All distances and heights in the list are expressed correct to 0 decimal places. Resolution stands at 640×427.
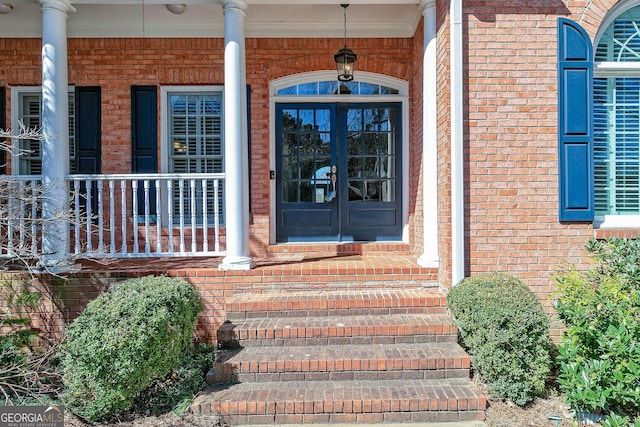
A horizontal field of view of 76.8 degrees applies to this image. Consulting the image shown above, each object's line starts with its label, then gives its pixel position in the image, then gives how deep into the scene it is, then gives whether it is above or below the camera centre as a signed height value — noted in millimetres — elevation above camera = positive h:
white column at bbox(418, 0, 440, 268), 4730 +725
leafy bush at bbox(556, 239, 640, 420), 3076 -1159
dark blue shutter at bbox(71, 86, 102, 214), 5805 +1042
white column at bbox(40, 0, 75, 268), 4480 +916
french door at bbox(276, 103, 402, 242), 6094 +405
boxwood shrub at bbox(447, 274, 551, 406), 3334 -1216
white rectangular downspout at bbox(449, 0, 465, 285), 4254 +558
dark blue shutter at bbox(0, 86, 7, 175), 5780 +1361
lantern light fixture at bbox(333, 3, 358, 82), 5309 +1830
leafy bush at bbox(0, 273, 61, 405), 3455 -1457
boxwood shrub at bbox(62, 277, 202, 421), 3105 -1174
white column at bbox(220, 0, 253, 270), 4566 +727
